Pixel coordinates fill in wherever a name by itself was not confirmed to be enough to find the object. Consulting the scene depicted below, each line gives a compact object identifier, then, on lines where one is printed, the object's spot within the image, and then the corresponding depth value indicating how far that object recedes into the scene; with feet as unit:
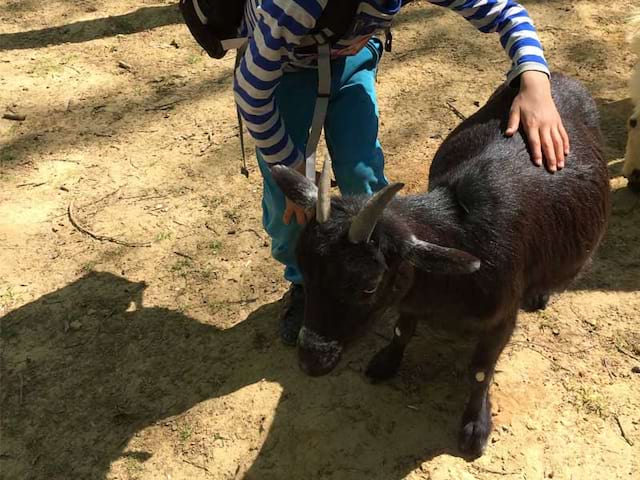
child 8.06
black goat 7.47
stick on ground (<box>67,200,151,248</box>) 13.62
